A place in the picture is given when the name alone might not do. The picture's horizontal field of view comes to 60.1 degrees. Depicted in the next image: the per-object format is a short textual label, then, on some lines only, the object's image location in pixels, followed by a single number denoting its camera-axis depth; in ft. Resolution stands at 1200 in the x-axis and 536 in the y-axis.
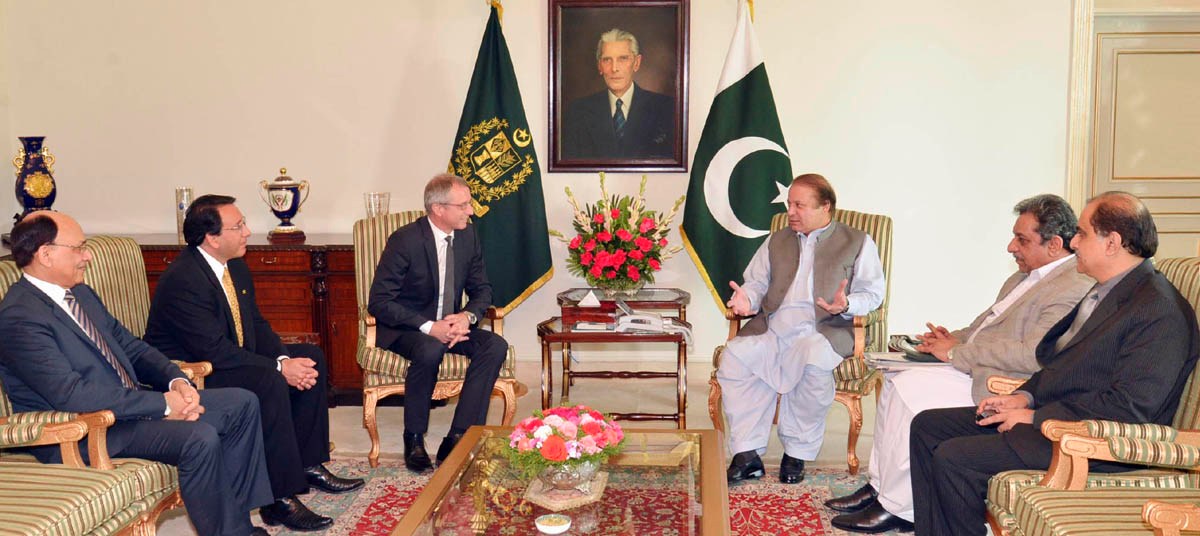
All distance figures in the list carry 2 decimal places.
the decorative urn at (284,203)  18.74
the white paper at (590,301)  15.98
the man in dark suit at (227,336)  12.87
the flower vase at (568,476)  10.12
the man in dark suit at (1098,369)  9.64
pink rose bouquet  9.95
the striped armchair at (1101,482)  8.77
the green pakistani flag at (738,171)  18.90
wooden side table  15.48
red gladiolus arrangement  16.47
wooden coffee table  9.55
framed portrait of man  19.83
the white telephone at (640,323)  15.58
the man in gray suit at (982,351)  11.78
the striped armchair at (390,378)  15.19
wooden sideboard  17.97
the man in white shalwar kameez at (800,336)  14.58
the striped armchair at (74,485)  9.10
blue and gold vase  18.61
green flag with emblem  19.30
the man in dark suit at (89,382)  10.31
